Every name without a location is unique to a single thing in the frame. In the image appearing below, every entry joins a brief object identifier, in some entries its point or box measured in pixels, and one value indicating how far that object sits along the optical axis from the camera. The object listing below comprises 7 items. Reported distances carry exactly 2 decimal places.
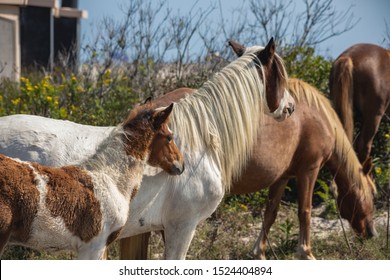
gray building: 31.07
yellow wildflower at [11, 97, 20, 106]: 16.20
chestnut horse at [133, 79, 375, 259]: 11.37
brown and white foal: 7.38
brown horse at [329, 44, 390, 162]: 17.36
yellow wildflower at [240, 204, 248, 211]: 15.23
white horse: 9.35
